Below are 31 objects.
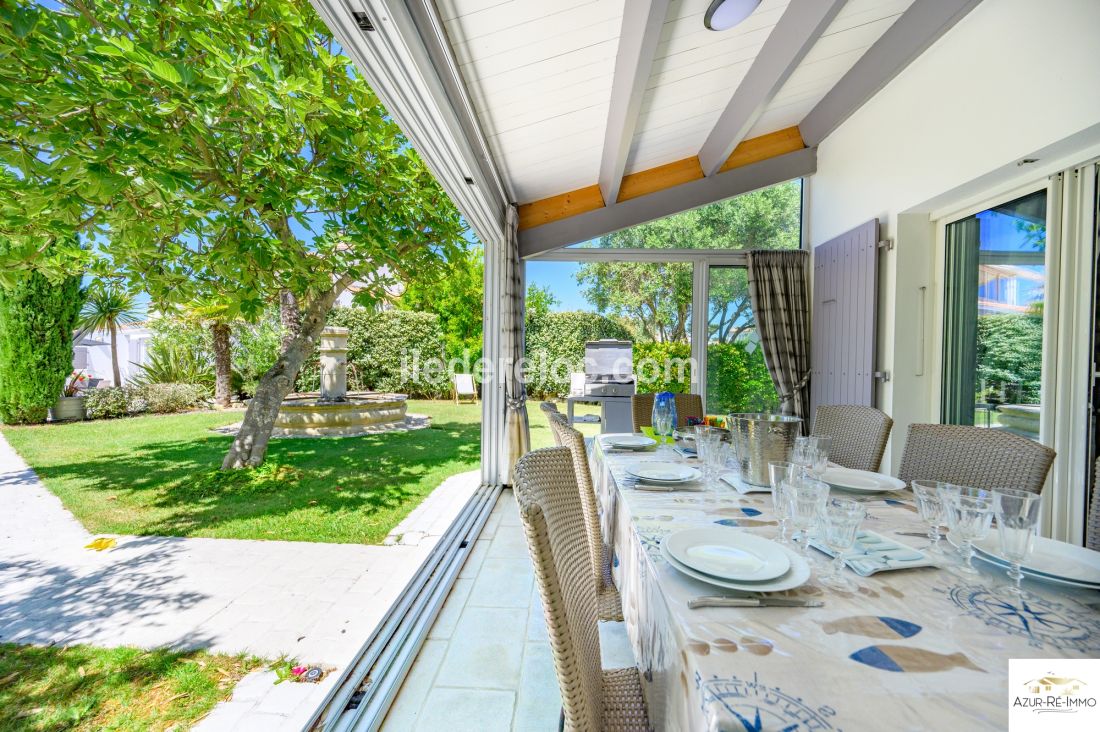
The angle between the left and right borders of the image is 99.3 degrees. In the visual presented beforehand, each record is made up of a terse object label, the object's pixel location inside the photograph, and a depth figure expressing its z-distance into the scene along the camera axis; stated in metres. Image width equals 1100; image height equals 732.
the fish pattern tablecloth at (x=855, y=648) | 0.51
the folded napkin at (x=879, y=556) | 0.89
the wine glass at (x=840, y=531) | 0.84
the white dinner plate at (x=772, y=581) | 0.77
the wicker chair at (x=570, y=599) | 0.70
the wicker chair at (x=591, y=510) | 1.58
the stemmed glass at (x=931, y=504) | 0.97
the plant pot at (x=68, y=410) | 3.42
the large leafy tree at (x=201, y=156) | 1.68
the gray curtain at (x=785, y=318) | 4.04
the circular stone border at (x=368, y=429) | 6.10
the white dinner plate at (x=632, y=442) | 2.12
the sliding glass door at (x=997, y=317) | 2.31
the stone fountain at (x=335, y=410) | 6.24
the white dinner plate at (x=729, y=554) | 0.82
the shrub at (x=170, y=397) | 5.76
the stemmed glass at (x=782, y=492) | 1.00
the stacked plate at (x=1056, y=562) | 0.82
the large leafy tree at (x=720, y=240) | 4.25
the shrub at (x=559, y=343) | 5.21
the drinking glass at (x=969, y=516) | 0.87
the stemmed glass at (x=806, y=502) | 0.93
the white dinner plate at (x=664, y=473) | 1.48
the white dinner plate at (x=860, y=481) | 1.43
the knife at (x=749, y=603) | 0.74
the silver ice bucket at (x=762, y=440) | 1.44
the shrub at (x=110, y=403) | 4.45
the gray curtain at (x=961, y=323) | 2.68
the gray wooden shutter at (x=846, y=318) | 3.18
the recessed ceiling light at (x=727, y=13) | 1.87
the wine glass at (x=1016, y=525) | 0.81
